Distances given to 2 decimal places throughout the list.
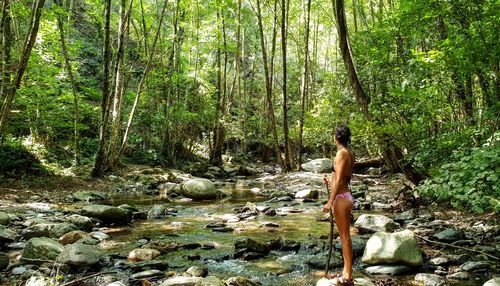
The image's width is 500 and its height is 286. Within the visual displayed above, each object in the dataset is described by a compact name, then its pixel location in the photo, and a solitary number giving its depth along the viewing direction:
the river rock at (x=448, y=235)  6.34
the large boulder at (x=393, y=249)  5.29
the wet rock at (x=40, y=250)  5.41
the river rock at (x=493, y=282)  4.17
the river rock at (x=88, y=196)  11.16
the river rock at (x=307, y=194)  12.12
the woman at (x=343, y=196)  4.23
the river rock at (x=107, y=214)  8.34
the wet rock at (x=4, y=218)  7.32
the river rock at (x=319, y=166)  19.22
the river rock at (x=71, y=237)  6.55
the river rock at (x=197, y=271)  5.11
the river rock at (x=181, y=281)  4.47
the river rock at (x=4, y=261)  5.06
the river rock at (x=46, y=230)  6.70
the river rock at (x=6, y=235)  6.23
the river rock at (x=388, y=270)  5.14
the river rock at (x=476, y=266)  5.07
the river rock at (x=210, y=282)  4.41
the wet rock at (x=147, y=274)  4.97
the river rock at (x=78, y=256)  5.21
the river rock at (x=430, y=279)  4.71
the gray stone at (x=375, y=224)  7.27
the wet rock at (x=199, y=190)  12.46
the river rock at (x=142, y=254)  5.89
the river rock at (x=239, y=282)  4.71
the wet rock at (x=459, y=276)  4.87
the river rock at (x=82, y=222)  7.60
